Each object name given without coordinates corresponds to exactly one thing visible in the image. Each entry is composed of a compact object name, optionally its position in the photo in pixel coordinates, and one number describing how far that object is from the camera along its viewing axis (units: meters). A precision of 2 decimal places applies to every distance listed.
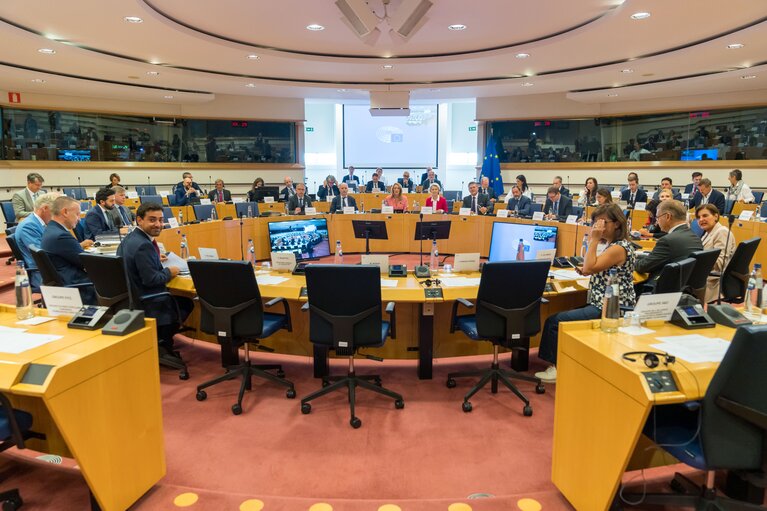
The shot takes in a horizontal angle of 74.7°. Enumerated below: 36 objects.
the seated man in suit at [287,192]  10.02
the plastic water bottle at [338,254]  4.90
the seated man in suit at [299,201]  9.15
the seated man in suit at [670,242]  4.09
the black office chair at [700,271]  4.02
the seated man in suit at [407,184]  12.81
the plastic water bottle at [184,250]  5.22
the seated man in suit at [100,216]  6.57
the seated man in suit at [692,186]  9.10
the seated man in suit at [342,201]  9.43
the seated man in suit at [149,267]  3.96
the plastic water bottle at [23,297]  2.78
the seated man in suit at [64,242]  4.22
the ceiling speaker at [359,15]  5.36
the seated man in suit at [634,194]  9.22
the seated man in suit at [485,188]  10.45
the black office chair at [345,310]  3.21
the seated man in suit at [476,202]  8.71
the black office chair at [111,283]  3.71
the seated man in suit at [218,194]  10.49
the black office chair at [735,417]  1.82
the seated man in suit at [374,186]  12.70
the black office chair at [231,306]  3.42
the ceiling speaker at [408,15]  5.43
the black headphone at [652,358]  2.02
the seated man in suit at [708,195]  7.76
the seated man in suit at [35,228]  5.13
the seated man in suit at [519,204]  8.50
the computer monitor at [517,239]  5.98
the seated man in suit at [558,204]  8.07
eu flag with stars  13.57
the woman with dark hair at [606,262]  3.53
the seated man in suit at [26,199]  8.00
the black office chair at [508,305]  3.39
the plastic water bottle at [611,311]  2.47
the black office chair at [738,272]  4.70
